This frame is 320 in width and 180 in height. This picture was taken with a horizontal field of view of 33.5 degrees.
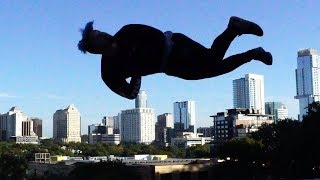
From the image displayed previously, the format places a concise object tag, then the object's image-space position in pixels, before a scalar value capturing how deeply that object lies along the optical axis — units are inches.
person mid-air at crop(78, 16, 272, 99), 134.3
